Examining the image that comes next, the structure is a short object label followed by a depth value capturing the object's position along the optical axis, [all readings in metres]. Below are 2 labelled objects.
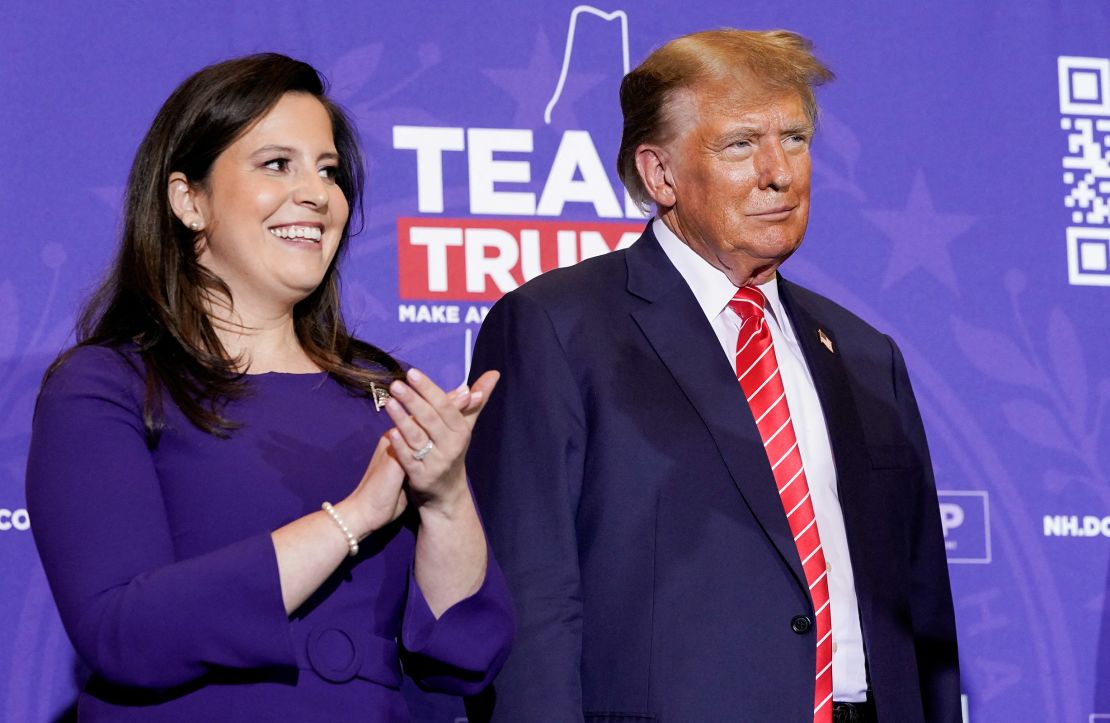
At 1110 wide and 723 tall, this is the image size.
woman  4.35
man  4.63
